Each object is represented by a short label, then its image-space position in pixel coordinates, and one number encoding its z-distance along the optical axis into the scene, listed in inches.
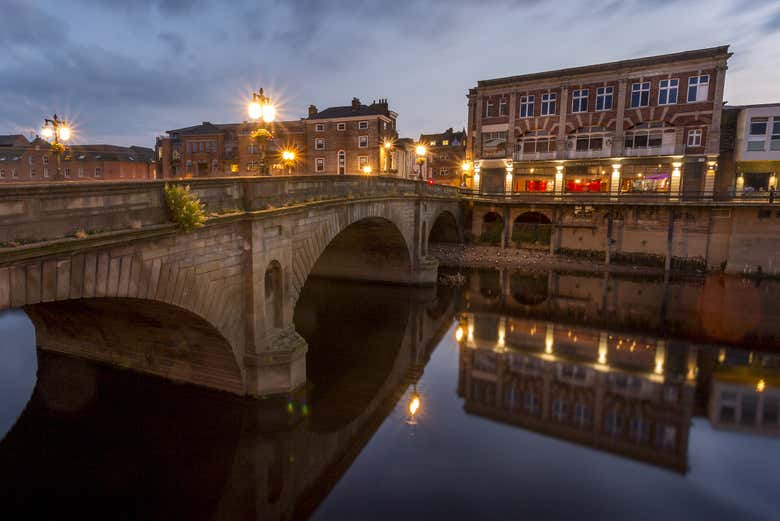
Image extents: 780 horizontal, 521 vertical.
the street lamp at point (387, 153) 2161.2
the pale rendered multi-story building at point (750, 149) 1501.0
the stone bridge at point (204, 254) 286.4
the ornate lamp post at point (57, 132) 553.1
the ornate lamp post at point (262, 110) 523.8
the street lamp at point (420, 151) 1203.1
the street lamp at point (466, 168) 2112.5
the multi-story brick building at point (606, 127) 1551.4
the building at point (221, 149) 2303.2
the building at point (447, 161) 3314.5
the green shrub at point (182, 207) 381.4
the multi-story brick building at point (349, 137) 2137.1
